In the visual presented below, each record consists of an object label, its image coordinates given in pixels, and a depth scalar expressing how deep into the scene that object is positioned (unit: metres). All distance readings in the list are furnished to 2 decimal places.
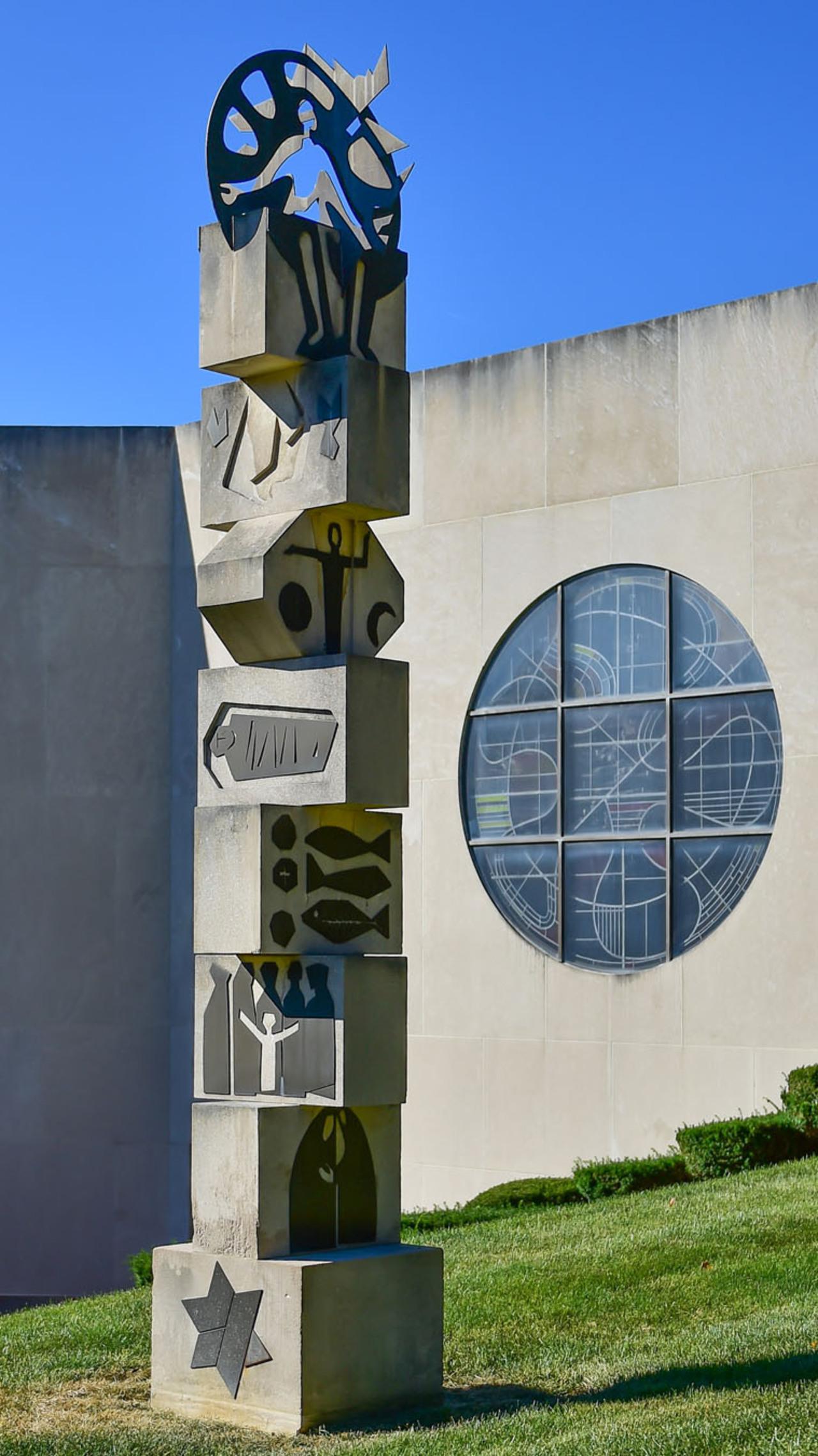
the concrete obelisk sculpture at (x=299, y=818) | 7.20
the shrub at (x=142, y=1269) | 12.45
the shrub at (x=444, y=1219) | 12.98
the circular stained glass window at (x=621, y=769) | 15.42
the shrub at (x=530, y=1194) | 13.83
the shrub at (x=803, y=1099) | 13.64
